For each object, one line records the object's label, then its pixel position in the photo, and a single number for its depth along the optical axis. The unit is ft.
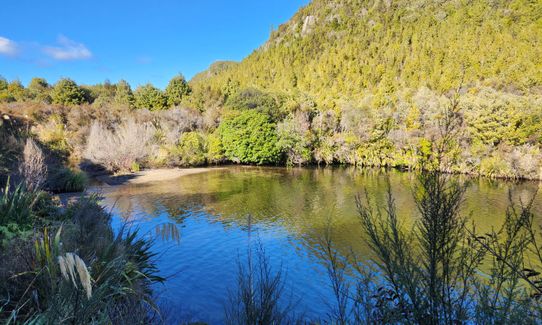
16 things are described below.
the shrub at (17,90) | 115.75
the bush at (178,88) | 148.77
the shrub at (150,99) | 132.16
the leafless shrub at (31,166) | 31.83
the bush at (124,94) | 136.26
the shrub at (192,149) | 86.89
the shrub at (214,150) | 93.50
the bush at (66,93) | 116.88
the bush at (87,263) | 11.15
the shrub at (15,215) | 16.25
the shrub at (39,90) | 119.30
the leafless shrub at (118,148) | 71.36
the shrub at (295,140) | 88.22
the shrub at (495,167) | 63.62
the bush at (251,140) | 89.20
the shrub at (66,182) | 44.86
